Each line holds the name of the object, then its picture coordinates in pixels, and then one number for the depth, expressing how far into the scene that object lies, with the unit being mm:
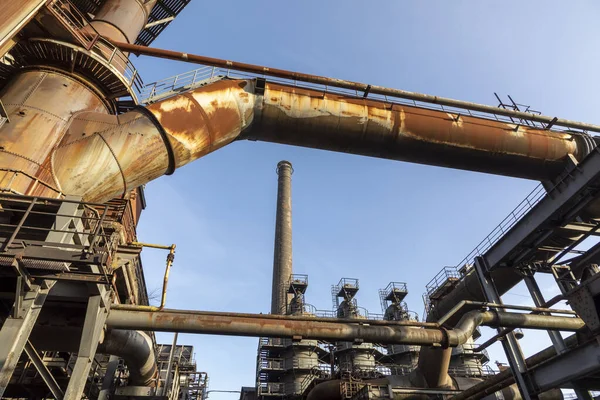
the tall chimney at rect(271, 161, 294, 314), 31339
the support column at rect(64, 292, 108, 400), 5305
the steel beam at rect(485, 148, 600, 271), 9266
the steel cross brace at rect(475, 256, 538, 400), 9016
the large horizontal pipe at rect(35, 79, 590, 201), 8703
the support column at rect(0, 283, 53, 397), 4832
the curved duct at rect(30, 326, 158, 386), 7258
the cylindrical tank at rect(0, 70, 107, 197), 7178
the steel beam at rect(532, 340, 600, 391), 7532
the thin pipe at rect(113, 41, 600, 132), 10844
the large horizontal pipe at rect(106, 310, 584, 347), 7145
